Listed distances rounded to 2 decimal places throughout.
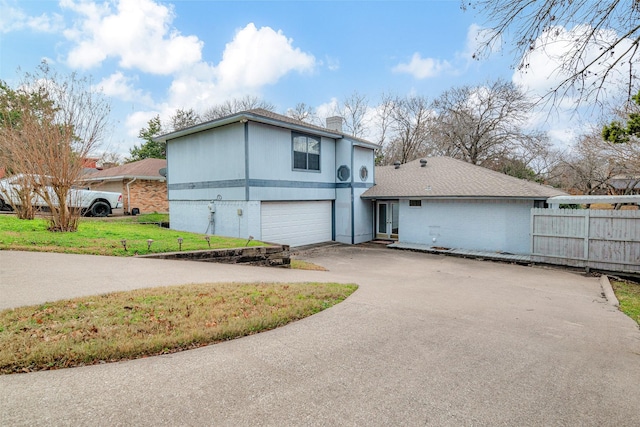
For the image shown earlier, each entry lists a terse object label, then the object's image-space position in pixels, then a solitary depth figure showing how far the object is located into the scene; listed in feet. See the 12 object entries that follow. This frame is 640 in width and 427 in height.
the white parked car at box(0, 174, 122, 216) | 34.40
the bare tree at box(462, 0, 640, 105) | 13.25
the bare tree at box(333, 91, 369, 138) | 116.67
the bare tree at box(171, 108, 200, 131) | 118.21
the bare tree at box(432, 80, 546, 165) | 90.79
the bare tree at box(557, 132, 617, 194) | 59.36
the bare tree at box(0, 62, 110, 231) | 32.24
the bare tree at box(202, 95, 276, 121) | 120.06
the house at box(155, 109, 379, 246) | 42.73
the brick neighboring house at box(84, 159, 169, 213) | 67.67
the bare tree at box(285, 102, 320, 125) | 122.11
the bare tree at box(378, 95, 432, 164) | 108.88
